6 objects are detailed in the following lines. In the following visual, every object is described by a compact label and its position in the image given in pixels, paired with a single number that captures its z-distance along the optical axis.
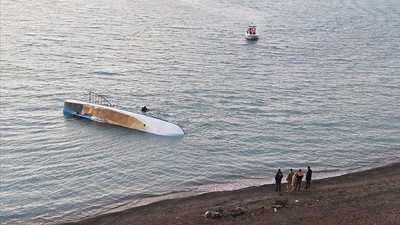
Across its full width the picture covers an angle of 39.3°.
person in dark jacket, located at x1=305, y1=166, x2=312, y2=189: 34.19
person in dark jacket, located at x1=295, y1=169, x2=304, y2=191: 33.00
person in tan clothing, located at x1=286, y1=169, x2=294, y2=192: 33.75
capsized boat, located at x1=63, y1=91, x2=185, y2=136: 46.84
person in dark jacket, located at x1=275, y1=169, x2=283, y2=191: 33.50
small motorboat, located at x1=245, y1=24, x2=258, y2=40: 92.19
